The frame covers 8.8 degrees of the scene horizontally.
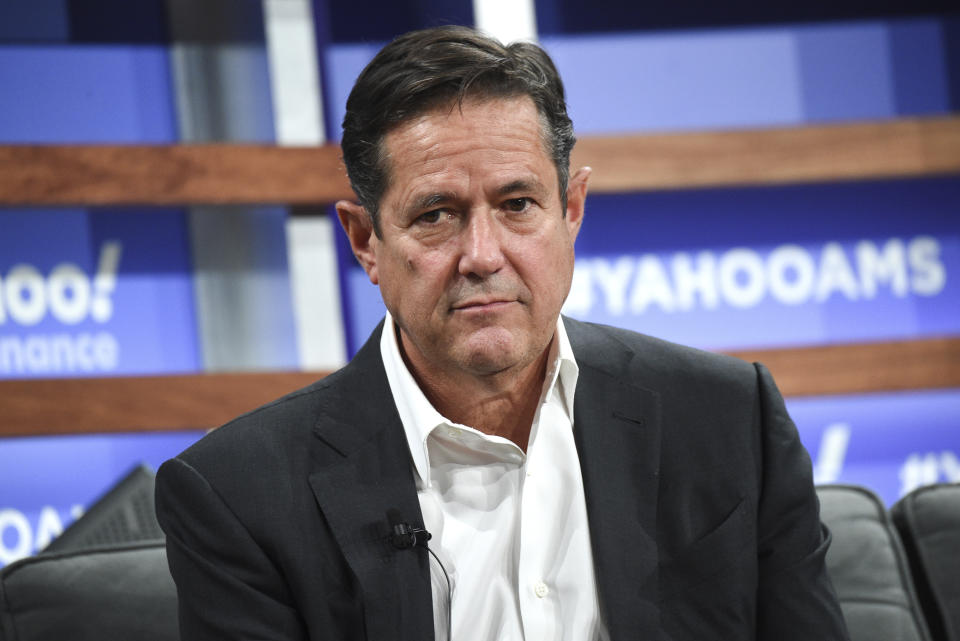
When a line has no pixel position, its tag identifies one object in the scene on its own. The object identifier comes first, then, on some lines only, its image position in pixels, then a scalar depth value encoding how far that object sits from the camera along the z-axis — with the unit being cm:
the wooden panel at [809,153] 559
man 444
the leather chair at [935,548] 460
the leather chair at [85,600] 455
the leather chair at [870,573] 458
